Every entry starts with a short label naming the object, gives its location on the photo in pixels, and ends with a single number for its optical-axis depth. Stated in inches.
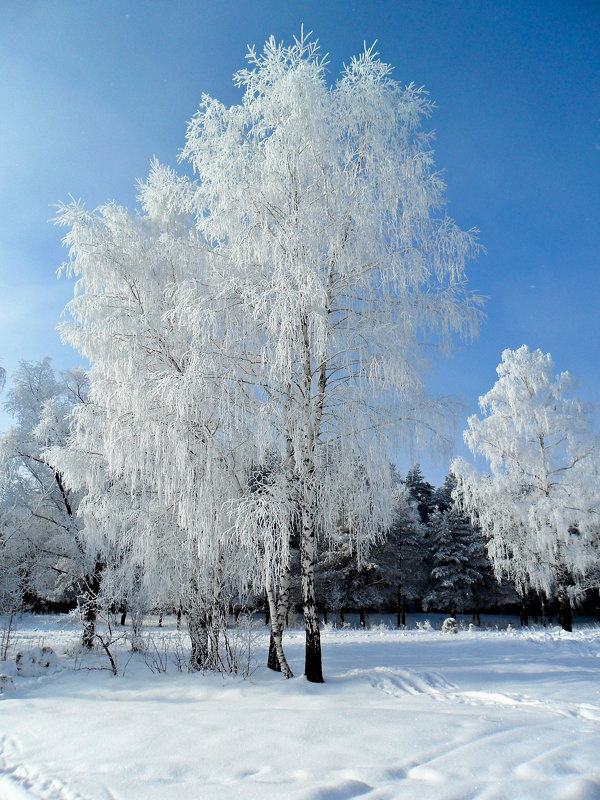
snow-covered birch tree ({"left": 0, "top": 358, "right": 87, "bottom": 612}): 545.0
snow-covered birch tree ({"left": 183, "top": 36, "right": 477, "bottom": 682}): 290.8
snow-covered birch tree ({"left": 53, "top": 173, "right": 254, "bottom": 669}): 299.4
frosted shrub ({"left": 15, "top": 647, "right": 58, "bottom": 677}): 367.6
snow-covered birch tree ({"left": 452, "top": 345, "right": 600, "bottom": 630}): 618.5
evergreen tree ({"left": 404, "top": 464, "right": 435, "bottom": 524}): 1355.8
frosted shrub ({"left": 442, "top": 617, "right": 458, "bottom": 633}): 653.9
